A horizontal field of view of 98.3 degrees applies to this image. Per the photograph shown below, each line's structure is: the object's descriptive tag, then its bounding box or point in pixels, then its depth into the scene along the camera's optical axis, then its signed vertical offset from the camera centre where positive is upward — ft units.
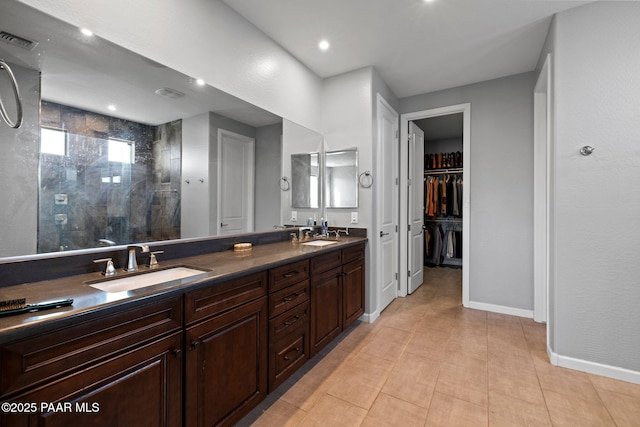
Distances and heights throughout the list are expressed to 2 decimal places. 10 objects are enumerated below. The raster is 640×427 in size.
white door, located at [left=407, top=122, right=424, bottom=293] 12.80 +0.36
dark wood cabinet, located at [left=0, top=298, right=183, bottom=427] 2.60 -1.74
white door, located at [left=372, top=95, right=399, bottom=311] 10.24 +0.53
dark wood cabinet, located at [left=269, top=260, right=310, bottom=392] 5.50 -2.26
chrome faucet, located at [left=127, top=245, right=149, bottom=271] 4.71 -0.77
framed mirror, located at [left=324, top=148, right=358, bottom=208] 9.98 +1.34
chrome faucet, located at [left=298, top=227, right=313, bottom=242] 9.35 -0.60
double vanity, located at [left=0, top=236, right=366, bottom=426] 2.67 -1.65
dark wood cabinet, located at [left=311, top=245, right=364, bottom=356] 6.95 -2.22
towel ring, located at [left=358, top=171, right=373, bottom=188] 9.71 +1.25
